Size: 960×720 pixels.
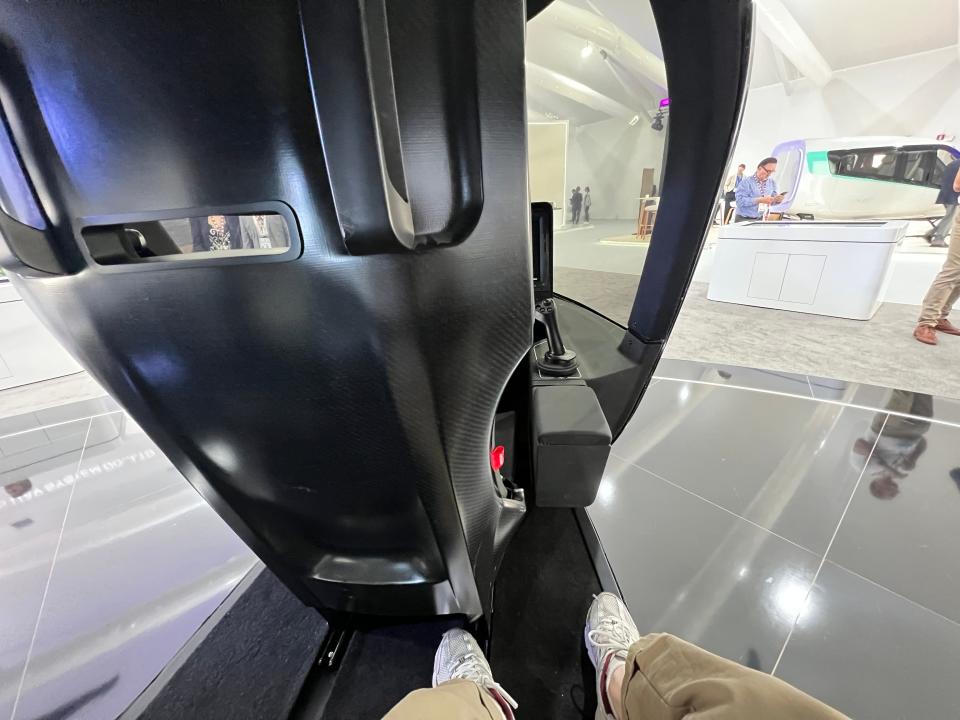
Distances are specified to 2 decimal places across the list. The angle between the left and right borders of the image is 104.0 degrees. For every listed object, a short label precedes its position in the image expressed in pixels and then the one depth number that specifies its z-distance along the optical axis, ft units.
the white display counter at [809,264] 11.55
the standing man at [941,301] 9.37
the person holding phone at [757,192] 17.83
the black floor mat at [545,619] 2.81
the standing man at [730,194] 21.11
